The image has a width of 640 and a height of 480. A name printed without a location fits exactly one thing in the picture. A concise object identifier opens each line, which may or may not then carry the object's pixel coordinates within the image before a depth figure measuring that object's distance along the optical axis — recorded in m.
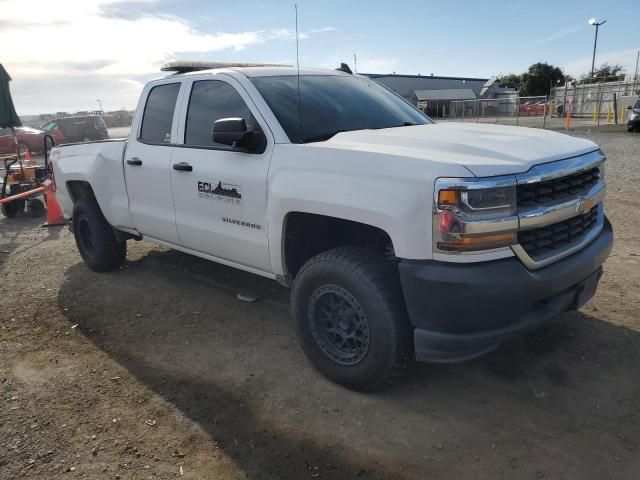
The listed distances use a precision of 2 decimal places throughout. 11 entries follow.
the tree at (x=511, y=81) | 74.25
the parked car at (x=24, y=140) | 20.33
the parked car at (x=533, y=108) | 39.47
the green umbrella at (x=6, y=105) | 9.34
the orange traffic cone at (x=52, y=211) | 8.34
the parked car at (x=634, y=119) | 20.35
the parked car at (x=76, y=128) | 19.83
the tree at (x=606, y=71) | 71.03
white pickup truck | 2.53
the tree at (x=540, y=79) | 71.69
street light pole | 44.88
